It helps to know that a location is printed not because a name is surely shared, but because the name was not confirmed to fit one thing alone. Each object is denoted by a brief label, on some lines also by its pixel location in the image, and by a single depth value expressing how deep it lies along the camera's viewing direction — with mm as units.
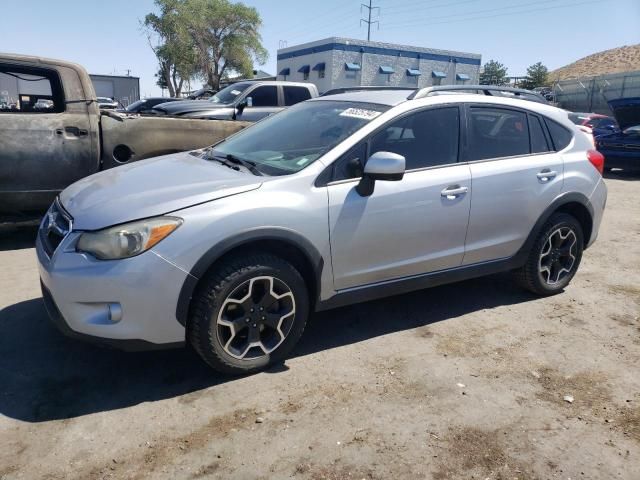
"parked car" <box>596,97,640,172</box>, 11664
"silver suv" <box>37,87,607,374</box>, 2811
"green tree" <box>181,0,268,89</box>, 50747
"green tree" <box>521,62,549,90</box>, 55875
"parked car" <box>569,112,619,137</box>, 14779
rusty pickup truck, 5316
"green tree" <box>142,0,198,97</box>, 50750
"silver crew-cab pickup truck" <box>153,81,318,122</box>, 11078
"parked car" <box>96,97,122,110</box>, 29181
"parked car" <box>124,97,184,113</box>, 20000
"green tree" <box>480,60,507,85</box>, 61844
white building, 44031
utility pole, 65938
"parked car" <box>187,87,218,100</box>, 23359
